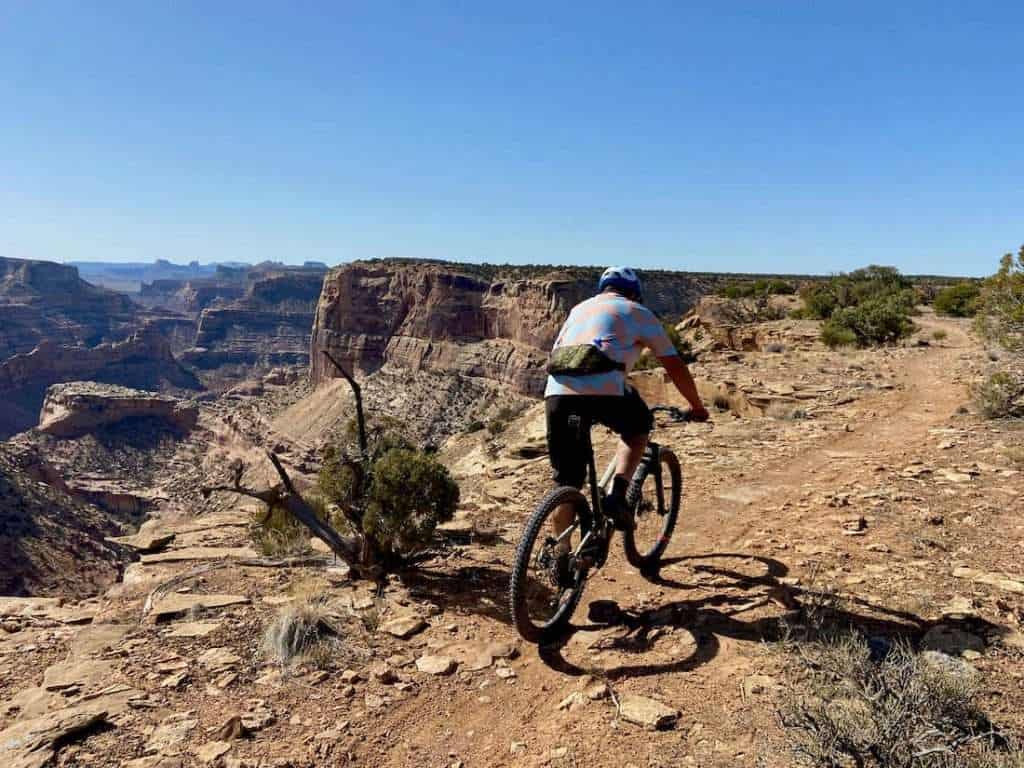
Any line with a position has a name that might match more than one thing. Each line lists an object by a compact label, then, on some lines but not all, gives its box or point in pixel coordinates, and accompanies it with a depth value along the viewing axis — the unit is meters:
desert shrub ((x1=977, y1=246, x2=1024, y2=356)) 8.86
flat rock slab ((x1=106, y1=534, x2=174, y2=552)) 7.01
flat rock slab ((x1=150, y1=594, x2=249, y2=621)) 4.10
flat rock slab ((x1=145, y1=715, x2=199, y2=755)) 2.66
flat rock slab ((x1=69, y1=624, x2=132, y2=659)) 3.64
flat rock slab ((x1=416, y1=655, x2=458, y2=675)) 3.36
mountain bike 3.31
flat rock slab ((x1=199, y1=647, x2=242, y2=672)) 3.37
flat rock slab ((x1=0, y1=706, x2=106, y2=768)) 2.56
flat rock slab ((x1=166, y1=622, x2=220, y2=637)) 3.79
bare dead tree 4.68
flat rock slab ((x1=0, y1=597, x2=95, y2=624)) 4.53
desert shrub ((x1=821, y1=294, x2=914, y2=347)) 16.83
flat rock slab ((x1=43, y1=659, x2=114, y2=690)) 3.23
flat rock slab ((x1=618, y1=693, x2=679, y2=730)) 2.67
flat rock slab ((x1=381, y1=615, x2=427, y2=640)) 3.78
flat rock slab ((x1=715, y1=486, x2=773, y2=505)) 5.91
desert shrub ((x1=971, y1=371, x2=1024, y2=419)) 7.71
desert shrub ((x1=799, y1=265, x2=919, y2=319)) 24.61
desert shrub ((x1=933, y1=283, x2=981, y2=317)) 26.38
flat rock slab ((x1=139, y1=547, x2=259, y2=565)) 6.05
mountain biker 3.41
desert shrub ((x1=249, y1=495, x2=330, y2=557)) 5.57
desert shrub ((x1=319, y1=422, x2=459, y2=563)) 4.81
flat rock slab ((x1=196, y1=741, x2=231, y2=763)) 2.60
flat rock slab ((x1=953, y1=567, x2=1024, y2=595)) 3.60
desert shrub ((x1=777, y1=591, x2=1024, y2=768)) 2.03
